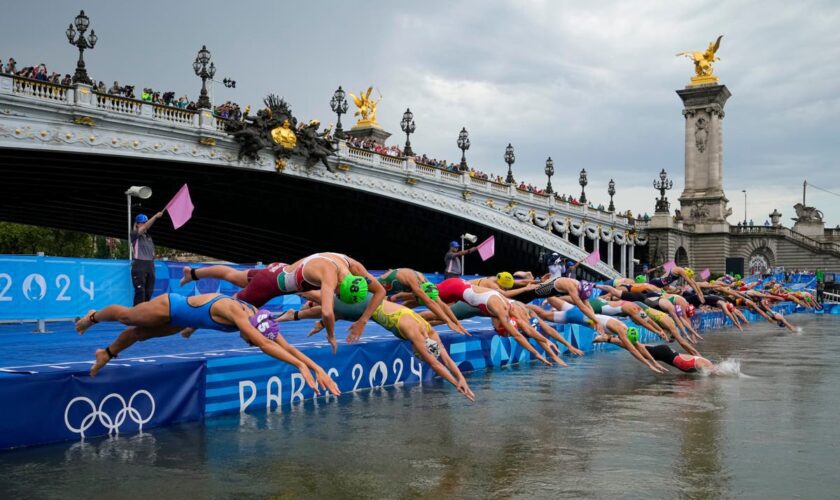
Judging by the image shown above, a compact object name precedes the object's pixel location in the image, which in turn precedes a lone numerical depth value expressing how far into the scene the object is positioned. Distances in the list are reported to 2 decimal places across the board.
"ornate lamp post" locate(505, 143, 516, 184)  73.88
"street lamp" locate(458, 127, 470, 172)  66.44
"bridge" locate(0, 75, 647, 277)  39.00
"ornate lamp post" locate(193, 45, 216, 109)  44.25
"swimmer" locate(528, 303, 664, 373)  18.36
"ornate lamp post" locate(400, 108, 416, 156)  61.09
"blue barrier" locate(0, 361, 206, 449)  9.85
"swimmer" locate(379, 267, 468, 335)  15.88
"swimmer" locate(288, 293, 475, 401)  13.17
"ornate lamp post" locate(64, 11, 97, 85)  37.81
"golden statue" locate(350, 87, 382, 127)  89.38
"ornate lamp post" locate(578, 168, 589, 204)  88.00
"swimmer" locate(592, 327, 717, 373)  18.25
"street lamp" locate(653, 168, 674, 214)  90.44
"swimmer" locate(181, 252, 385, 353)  12.10
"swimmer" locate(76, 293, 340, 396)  10.70
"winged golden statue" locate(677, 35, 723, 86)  95.75
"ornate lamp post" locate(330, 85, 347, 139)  55.25
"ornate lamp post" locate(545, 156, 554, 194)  81.44
